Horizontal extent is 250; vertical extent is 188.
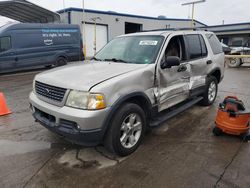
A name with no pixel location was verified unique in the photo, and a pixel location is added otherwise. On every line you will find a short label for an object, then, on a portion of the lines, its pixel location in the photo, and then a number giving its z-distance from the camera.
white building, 18.80
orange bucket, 3.44
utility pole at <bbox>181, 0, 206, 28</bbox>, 12.99
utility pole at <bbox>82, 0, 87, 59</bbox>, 18.64
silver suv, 2.64
